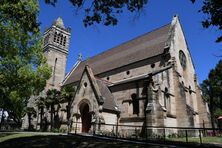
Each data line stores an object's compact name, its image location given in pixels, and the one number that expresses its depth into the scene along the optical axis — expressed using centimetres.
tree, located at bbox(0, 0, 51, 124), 1281
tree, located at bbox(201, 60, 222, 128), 3848
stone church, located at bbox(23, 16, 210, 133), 1656
